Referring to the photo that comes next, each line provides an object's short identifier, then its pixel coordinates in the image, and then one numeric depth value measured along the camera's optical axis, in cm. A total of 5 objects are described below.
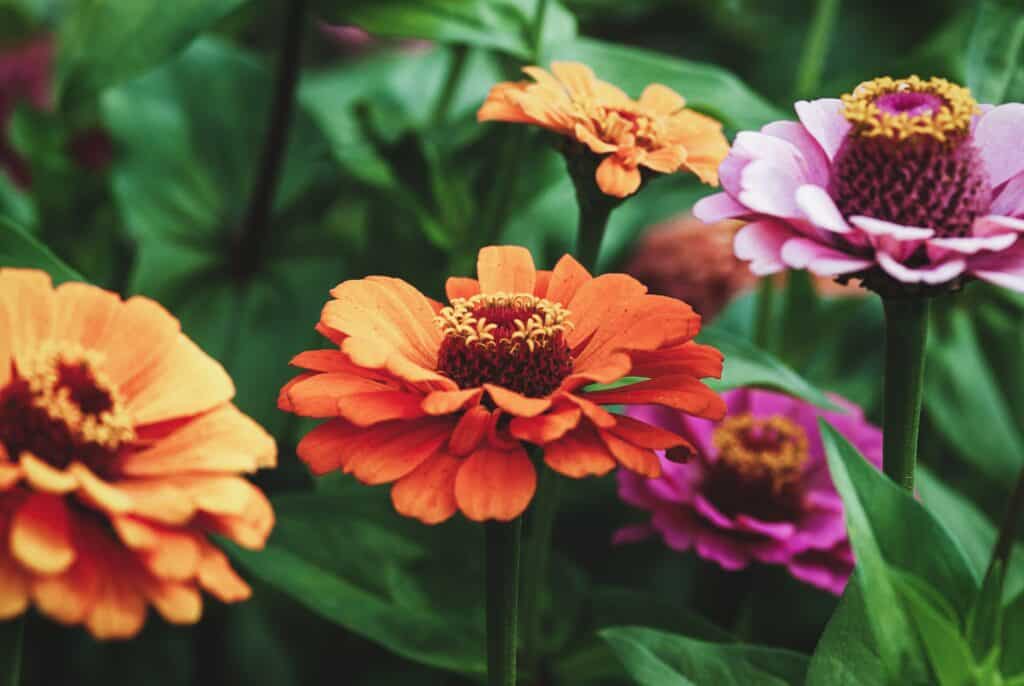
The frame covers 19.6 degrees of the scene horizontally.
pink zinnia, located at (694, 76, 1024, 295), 44
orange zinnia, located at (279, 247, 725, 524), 43
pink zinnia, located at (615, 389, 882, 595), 52
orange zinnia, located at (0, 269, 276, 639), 41
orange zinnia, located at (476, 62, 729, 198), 48
